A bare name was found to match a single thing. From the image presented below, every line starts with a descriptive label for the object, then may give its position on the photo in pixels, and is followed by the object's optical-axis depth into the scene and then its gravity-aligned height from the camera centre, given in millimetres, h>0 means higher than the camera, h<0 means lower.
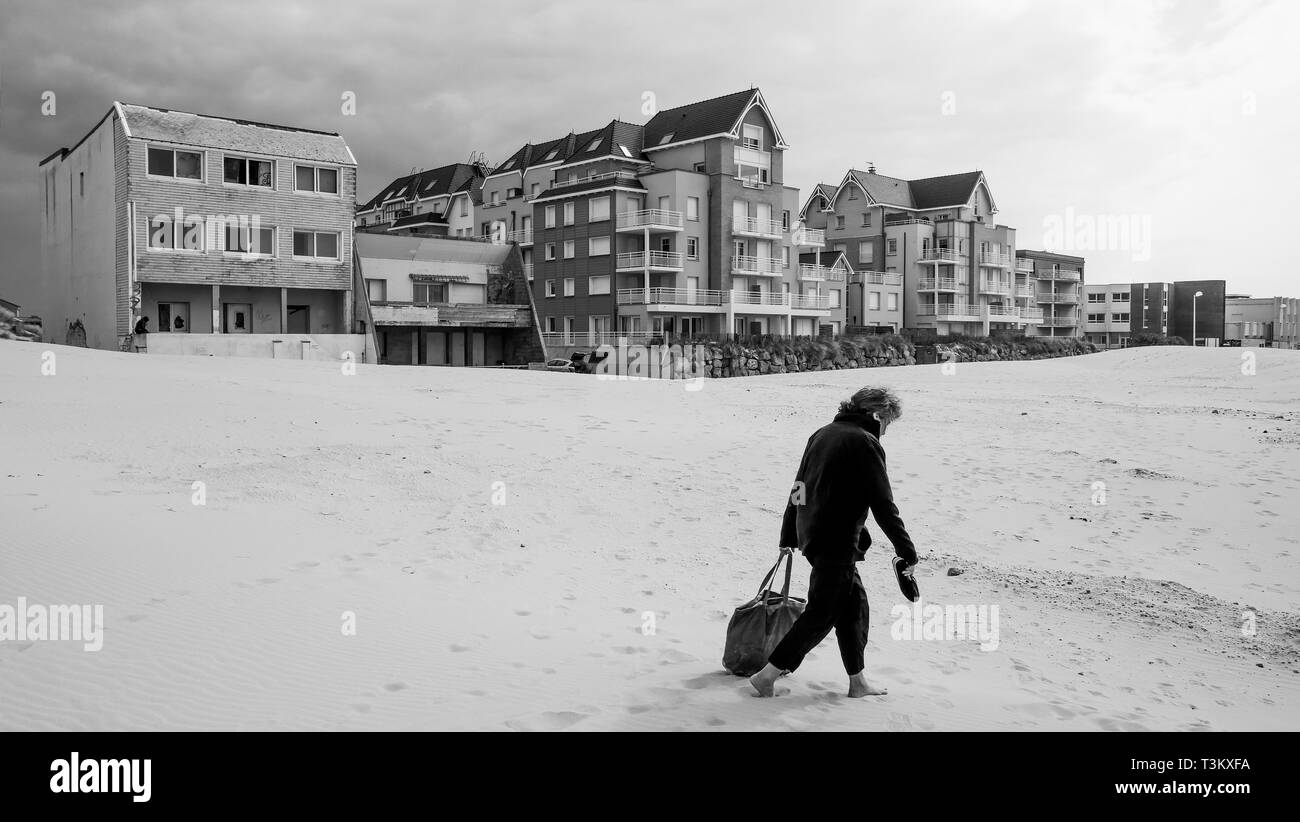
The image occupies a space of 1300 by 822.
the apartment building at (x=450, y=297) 46656 +4128
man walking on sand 6262 -971
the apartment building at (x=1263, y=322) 116562 +7393
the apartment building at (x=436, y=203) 81875 +16027
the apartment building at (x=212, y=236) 37781 +5972
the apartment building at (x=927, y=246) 79062 +11473
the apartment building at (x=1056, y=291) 94312 +9080
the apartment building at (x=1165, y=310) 106062 +7953
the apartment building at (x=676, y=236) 58656 +9217
